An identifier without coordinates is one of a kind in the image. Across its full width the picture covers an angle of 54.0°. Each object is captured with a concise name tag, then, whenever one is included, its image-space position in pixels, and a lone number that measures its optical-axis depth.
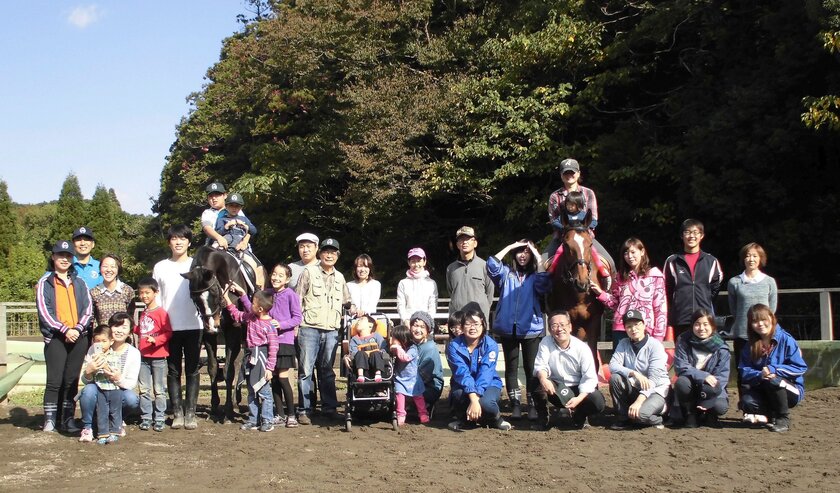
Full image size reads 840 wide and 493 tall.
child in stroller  7.51
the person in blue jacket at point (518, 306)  7.71
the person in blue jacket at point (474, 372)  7.24
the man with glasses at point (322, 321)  7.93
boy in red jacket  7.41
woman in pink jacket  7.37
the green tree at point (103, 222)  39.03
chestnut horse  7.27
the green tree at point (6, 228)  31.31
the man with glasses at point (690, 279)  7.46
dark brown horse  7.12
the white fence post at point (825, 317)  9.25
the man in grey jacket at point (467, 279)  7.86
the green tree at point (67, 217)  38.09
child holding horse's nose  7.42
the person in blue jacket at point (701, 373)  6.98
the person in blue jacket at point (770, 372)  6.83
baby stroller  7.51
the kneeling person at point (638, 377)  6.97
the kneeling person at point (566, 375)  7.04
